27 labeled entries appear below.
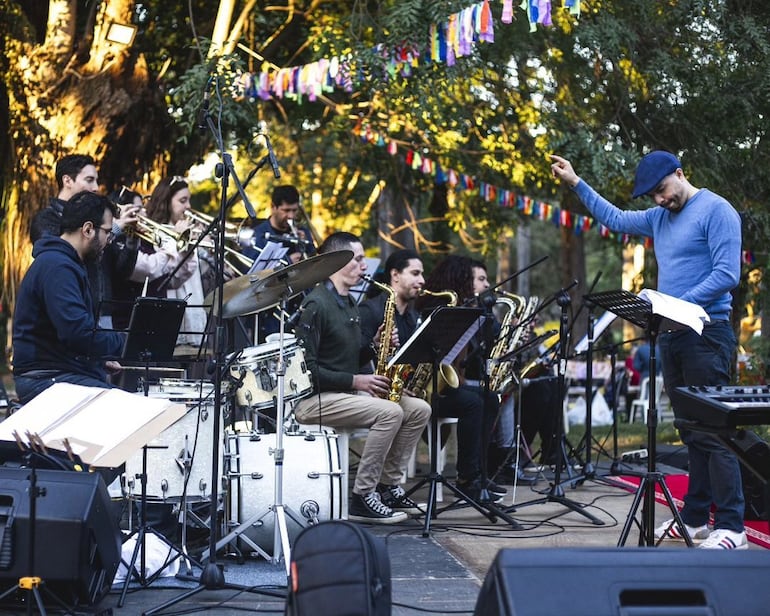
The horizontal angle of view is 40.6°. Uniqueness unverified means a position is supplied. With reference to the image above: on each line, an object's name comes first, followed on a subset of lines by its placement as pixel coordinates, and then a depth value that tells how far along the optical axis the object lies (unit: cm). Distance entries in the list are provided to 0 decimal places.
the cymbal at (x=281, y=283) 483
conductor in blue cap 536
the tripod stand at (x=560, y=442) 646
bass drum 537
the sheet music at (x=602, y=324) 738
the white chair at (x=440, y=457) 746
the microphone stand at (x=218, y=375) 456
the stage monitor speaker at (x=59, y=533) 395
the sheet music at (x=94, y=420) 384
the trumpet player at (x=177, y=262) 680
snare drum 555
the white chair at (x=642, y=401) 1553
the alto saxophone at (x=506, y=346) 749
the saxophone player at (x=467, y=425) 734
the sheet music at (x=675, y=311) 477
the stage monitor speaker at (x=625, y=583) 276
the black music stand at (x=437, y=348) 590
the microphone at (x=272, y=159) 489
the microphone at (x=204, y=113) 487
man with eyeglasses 500
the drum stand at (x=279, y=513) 497
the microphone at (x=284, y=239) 777
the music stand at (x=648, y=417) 484
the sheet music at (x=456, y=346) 598
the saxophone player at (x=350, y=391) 634
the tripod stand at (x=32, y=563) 377
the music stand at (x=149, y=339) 480
